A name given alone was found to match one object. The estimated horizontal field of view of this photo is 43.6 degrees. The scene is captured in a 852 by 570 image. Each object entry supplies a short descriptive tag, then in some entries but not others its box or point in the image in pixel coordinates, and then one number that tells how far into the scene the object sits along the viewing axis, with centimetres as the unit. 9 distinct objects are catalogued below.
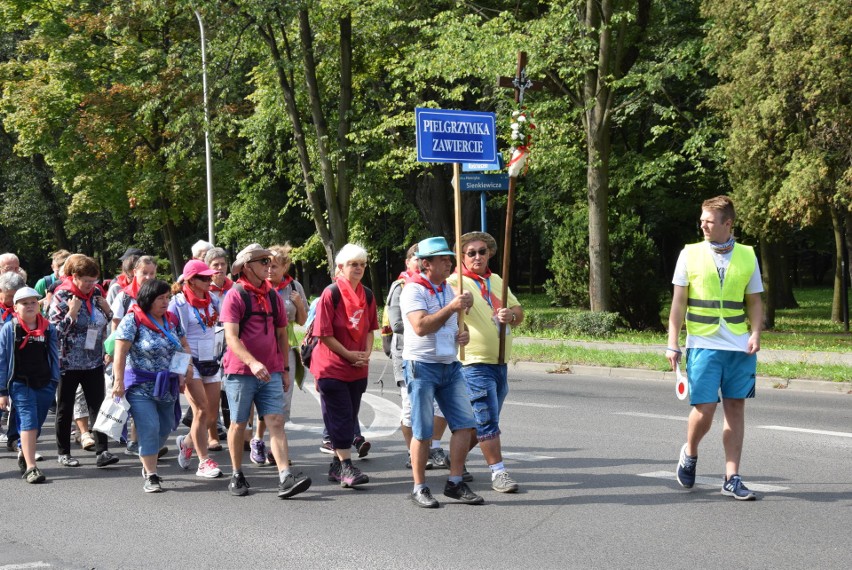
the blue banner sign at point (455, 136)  821
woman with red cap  848
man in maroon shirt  746
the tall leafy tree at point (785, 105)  1950
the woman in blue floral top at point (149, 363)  787
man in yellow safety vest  684
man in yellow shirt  726
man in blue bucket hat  688
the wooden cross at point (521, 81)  850
